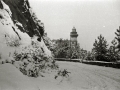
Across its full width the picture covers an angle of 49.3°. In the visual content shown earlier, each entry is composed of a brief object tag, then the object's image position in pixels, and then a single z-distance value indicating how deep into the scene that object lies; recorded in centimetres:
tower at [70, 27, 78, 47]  10139
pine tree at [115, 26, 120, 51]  3695
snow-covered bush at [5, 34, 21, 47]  960
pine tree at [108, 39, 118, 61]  3544
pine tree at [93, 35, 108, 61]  3801
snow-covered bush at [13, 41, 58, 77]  846
